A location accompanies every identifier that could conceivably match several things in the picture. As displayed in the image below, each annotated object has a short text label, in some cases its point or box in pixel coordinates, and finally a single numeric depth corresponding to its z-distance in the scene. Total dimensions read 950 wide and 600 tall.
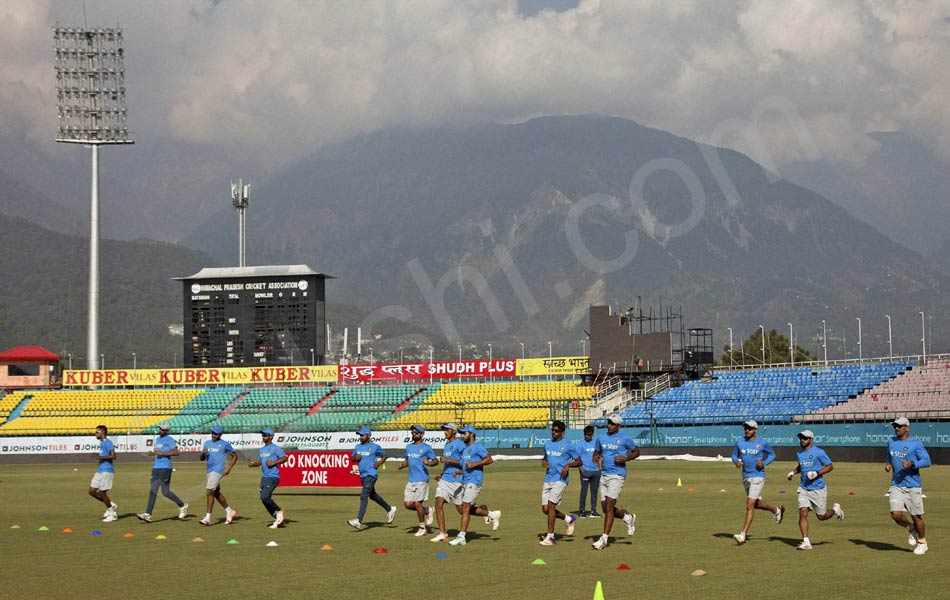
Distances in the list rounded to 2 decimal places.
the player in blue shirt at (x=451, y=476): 20.66
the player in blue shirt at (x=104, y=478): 26.16
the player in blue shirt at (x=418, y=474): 22.19
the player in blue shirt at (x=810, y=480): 19.25
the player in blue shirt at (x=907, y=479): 18.56
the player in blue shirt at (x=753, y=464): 20.20
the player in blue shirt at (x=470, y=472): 20.39
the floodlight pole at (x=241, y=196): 95.88
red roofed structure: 91.94
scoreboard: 80.06
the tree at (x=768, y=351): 134.50
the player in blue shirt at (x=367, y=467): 23.91
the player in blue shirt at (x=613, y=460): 20.14
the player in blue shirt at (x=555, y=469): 20.08
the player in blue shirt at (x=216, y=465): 24.84
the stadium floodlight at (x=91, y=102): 91.56
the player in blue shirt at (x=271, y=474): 24.17
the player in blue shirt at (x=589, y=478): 25.00
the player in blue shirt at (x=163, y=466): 25.69
